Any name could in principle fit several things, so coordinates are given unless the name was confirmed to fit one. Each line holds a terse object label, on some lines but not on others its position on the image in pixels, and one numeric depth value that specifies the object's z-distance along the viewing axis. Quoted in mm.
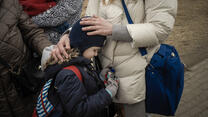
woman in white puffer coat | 1383
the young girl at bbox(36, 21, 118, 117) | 1377
